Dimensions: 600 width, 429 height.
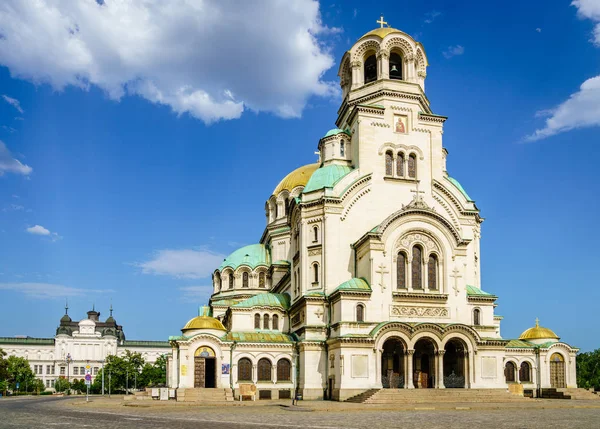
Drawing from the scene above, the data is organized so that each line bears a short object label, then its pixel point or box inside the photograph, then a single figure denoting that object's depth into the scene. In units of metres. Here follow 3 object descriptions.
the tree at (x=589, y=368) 76.01
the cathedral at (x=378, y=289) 41.28
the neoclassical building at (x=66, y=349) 122.50
